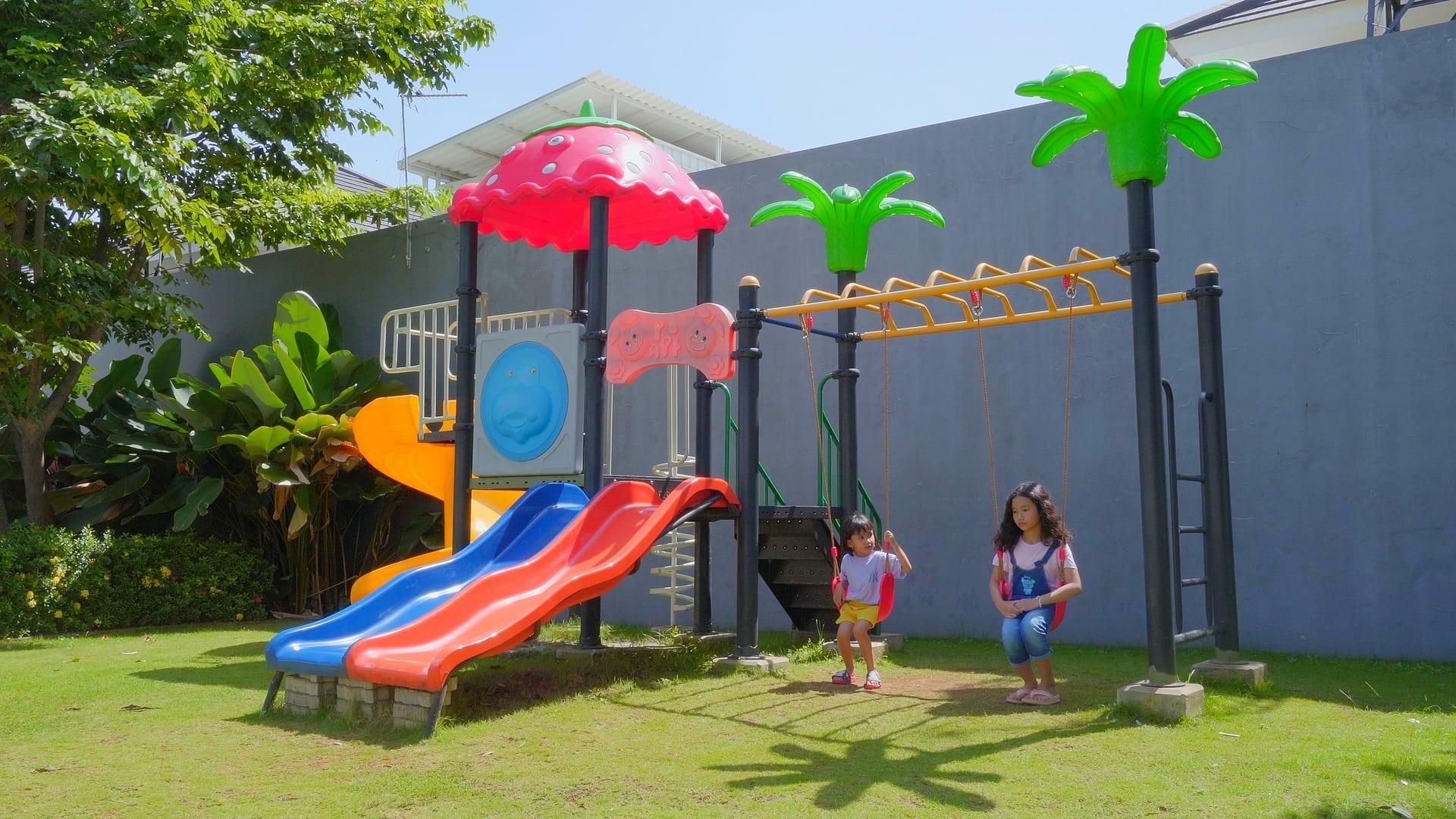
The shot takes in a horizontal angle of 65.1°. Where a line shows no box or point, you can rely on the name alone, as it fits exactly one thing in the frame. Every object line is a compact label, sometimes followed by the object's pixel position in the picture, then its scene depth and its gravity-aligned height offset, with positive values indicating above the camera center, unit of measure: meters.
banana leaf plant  11.77 +0.65
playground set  5.90 +0.58
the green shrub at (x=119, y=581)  10.62 -0.68
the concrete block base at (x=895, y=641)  8.56 -0.95
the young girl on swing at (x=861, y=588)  6.94 -0.45
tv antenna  13.40 +4.65
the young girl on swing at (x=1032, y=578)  6.13 -0.34
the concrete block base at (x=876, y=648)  8.01 -0.95
